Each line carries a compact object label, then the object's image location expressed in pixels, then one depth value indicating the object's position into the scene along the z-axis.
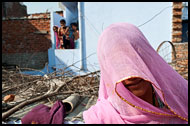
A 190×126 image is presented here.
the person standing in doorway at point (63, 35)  5.67
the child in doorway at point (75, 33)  6.52
